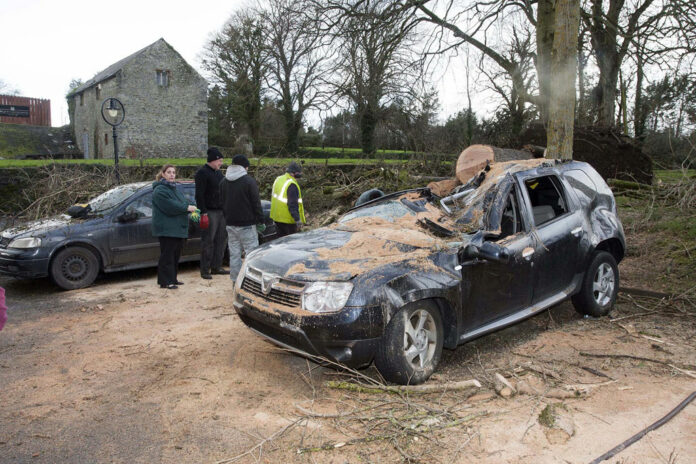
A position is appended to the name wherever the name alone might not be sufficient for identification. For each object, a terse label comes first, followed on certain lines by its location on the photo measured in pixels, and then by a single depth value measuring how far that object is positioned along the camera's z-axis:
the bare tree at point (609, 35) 10.81
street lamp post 13.73
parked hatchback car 7.54
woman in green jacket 7.46
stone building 37.28
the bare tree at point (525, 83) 21.75
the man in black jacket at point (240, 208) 7.34
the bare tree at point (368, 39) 11.72
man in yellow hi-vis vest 7.81
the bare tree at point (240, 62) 40.66
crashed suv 3.89
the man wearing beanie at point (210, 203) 8.13
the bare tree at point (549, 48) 8.77
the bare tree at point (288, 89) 35.44
